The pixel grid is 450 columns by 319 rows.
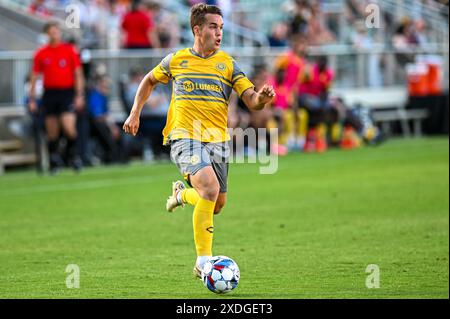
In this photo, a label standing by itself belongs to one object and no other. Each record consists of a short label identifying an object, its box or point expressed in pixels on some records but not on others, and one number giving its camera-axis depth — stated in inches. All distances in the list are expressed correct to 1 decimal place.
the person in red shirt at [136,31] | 902.4
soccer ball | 324.5
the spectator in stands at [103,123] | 806.5
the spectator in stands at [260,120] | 912.3
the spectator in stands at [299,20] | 1090.1
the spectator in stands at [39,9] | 987.9
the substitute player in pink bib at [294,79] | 925.8
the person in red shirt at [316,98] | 948.6
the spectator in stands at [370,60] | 1123.3
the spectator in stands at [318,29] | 1117.1
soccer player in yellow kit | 348.8
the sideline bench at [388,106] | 1087.5
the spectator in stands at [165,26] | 1003.9
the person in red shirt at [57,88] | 730.2
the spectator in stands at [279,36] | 1092.5
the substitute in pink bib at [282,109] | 934.4
